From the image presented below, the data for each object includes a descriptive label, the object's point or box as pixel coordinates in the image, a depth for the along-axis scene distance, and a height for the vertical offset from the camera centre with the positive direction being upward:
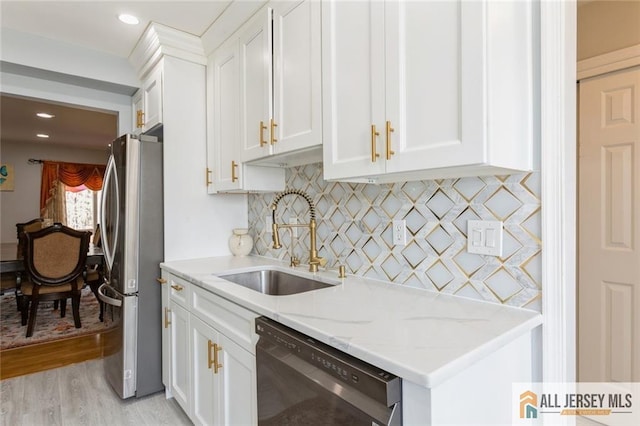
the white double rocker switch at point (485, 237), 1.23 -0.10
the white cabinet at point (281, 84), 1.55 +0.63
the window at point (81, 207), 6.93 +0.10
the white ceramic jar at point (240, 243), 2.54 -0.23
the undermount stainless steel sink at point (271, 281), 1.95 -0.41
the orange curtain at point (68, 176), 6.55 +0.71
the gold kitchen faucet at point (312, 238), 1.91 -0.15
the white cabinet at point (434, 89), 0.98 +0.38
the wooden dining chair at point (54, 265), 3.45 -0.54
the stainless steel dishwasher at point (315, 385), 0.82 -0.48
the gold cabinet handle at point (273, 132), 1.80 +0.41
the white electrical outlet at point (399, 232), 1.54 -0.10
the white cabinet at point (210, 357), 1.40 -0.69
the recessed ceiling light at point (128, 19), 2.14 +1.21
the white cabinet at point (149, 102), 2.43 +0.83
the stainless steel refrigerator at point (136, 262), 2.18 -0.32
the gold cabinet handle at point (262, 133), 1.87 +0.42
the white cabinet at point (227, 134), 2.14 +0.50
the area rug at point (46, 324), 3.35 -1.21
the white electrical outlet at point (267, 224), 2.47 -0.09
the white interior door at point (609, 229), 1.93 -0.11
